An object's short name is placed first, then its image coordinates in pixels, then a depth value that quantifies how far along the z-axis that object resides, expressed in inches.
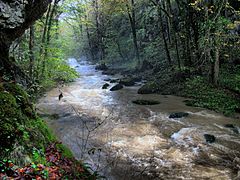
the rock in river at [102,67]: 1078.9
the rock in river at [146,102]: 430.0
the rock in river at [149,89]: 528.8
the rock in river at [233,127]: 288.5
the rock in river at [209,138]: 260.1
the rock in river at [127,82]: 633.7
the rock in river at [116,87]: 577.1
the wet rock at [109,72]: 919.0
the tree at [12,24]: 192.3
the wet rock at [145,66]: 820.7
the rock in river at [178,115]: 347.6
